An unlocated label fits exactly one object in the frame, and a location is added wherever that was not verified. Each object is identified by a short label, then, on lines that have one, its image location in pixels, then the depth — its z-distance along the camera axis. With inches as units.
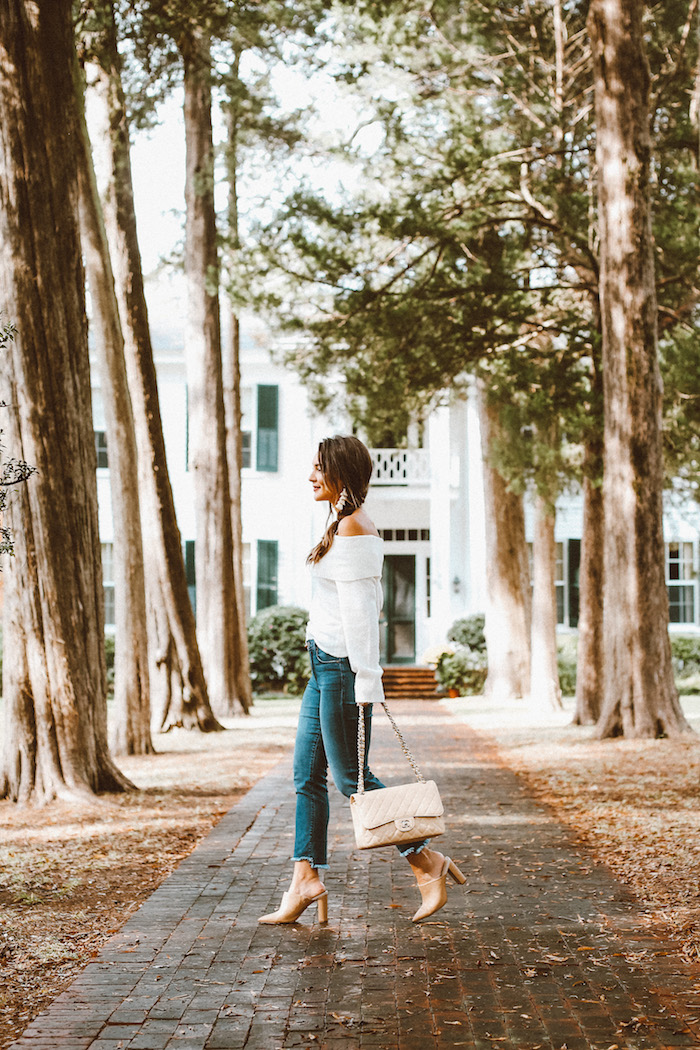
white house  1034.1
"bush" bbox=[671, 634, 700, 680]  1013.2
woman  186.9
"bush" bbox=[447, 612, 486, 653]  965.2
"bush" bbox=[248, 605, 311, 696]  957.8
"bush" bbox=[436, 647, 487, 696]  924.0
